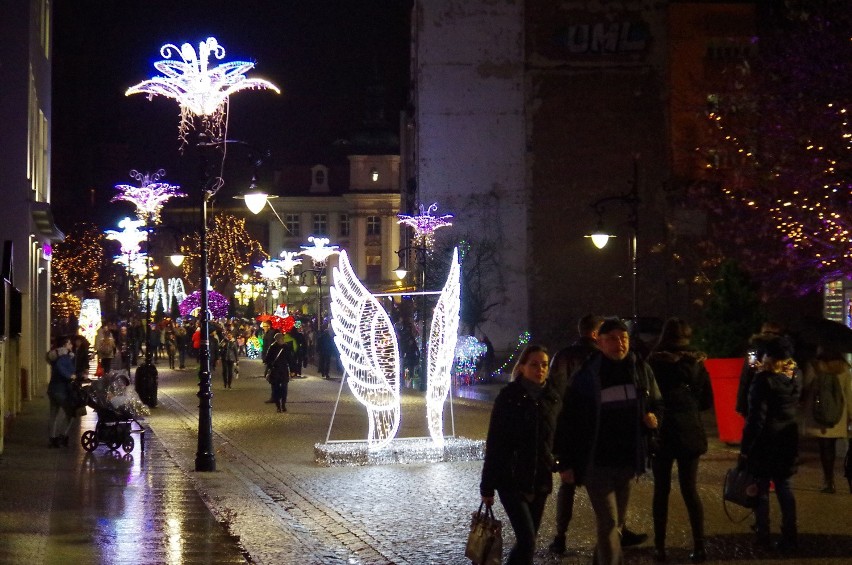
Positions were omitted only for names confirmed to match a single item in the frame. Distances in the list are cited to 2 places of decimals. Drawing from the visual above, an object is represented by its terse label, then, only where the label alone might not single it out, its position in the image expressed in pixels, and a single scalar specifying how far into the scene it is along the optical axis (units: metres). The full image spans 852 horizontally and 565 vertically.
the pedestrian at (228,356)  38.40
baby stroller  19.48
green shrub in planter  24.70
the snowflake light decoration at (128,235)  56.28
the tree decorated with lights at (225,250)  82.38
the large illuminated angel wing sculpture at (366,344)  17.98
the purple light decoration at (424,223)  48.00
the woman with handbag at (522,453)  8.23
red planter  19.30
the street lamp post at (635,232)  28.95
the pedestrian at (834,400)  14.30
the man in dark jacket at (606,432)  8.48
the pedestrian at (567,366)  10.66
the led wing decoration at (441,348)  18.05
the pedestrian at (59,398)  20.17
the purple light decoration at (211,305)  69.25
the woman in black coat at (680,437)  10.00
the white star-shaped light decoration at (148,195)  45.44
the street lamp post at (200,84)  22.14
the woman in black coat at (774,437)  10.70
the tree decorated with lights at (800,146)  24.80
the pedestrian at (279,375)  28.22
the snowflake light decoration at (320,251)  69.06
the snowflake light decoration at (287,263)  78.25
